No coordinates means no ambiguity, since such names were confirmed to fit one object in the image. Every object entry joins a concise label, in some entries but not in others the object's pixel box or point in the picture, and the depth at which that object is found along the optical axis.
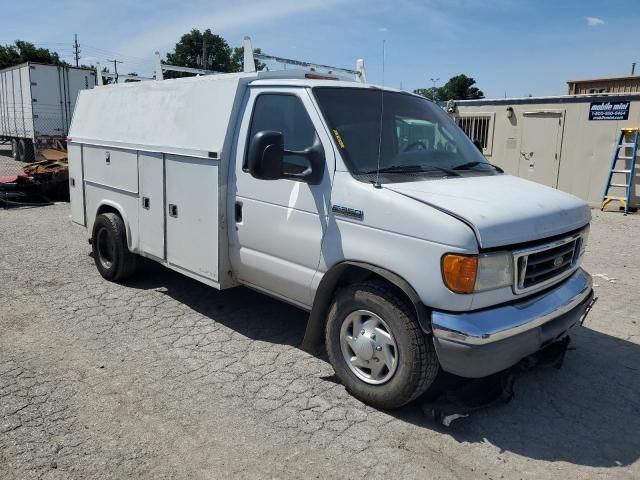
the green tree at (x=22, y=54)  47.12
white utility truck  3.18
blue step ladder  12.39
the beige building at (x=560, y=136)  12.85
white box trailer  20.55
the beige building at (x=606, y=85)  20.36
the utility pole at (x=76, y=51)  62.19
